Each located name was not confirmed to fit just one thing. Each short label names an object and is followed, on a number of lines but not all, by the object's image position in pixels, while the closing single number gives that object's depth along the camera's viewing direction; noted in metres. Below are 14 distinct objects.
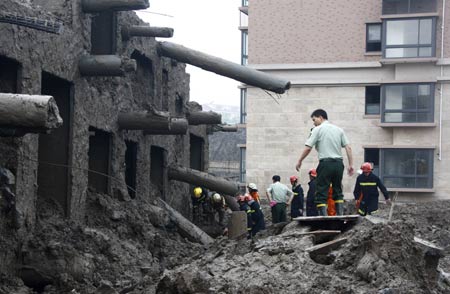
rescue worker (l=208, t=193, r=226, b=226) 27.03
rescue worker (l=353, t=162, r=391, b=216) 17.44
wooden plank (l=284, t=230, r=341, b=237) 10.88
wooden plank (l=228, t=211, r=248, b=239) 15.66
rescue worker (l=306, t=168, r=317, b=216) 17.88
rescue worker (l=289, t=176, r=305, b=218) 20.66
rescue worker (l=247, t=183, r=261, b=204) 21.06
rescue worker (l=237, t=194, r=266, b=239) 20.22
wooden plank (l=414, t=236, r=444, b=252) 10.73
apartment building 37.91
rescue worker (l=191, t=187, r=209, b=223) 27.29
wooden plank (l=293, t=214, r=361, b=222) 11.31
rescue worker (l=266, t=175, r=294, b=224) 20.77
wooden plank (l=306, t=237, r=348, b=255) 10.35
